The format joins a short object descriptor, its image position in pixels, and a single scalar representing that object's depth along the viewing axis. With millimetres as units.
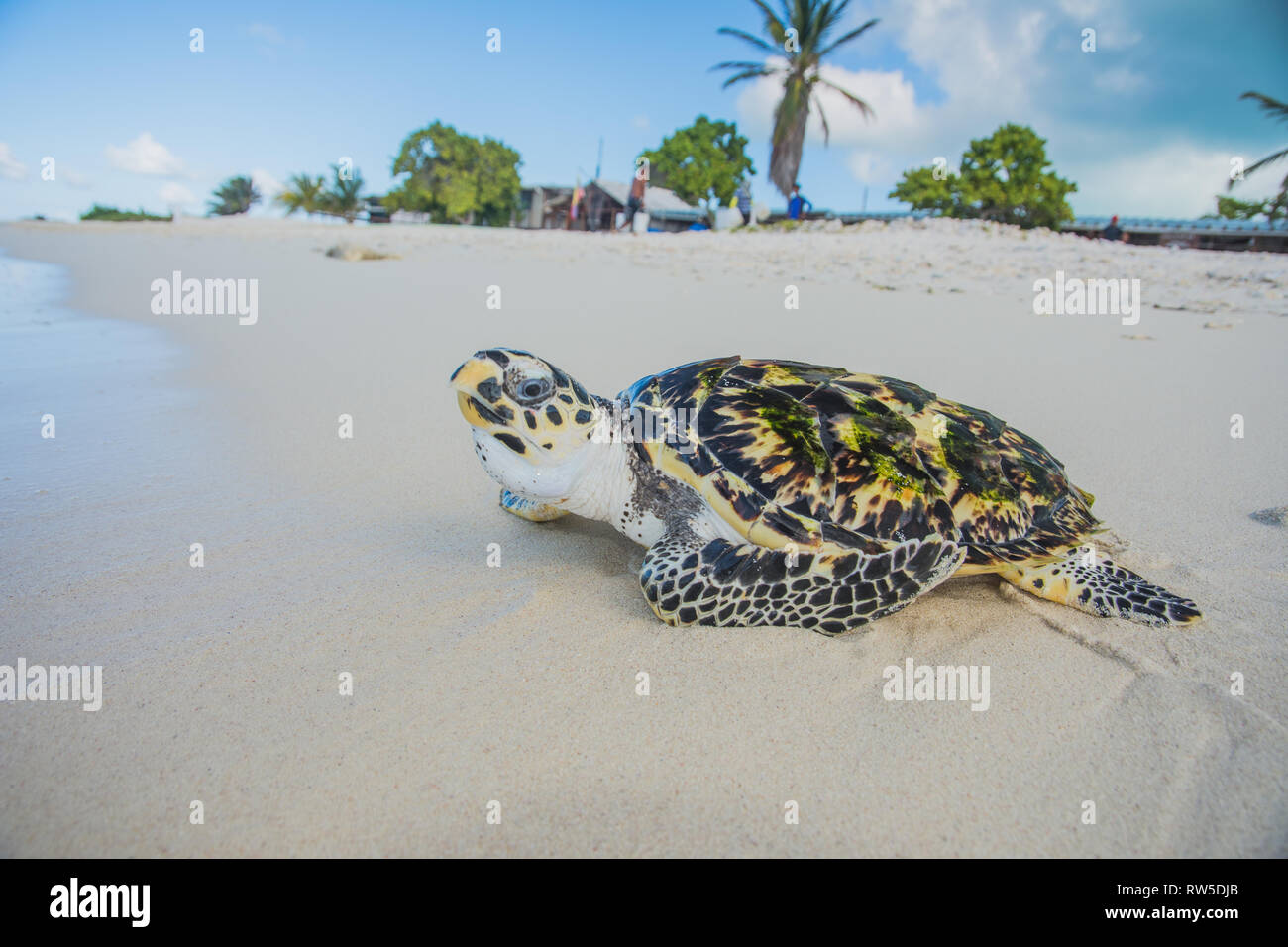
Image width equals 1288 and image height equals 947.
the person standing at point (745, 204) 19812
